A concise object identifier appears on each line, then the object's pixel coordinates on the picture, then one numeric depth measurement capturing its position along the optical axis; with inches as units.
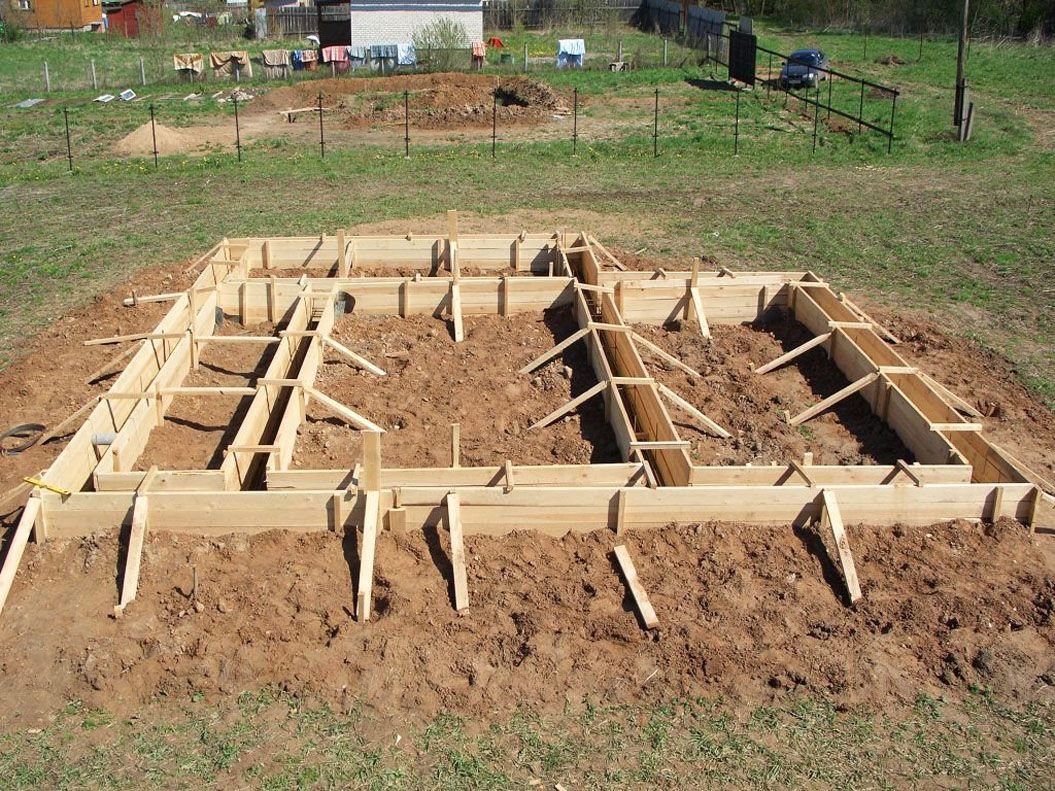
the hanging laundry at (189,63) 1453.0
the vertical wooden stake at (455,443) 325.4
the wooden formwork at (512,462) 307.7
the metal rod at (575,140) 937.4
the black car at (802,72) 1254.3
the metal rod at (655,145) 920.9
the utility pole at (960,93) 953.5
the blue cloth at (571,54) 1550.2
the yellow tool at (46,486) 302.4
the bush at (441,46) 1493.6
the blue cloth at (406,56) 1507.1
